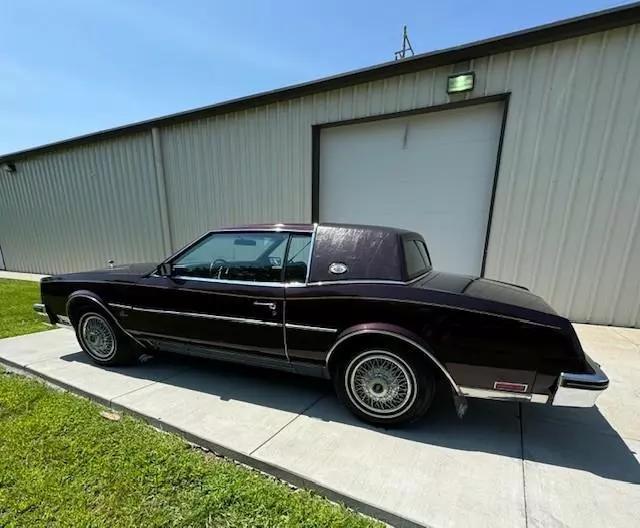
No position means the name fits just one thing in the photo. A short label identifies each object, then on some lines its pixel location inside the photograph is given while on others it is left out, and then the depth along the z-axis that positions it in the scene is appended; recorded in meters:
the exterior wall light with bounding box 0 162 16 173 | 10.02
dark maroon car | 1.93
